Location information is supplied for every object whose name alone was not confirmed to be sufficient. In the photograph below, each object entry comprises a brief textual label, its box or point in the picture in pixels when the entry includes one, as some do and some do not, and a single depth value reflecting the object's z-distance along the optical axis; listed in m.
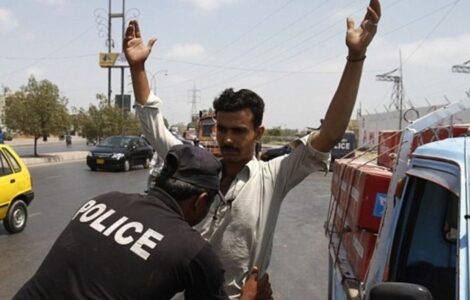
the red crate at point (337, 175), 4.63
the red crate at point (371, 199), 3.33
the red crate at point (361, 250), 3.17
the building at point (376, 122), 37.10
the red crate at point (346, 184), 3.94
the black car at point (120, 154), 22.17
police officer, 1.62
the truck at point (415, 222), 1.72
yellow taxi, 8.45
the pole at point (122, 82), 43.16
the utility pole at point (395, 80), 71.61
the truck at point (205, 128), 26.55
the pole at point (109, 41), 43.47
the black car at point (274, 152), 25.86
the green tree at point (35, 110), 27.39
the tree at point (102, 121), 41.78
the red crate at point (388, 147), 4.04
